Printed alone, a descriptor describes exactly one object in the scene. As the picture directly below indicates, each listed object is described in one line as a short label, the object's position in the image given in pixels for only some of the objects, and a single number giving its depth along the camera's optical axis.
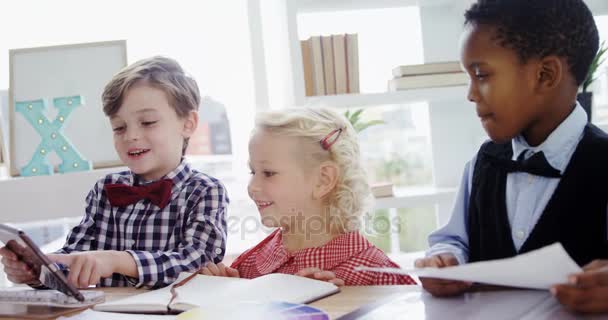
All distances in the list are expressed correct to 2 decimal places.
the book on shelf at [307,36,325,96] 2.42
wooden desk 0.92
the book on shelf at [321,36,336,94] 2.43
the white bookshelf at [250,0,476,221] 2.39
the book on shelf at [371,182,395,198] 2.42
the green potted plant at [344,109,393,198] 2.42
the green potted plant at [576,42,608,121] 2.17
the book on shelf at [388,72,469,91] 2.42
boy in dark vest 1.06
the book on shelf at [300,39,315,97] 2.43
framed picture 2.52
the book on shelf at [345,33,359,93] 2.44
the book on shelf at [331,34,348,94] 2.44
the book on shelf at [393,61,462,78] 2.42
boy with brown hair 1.54
